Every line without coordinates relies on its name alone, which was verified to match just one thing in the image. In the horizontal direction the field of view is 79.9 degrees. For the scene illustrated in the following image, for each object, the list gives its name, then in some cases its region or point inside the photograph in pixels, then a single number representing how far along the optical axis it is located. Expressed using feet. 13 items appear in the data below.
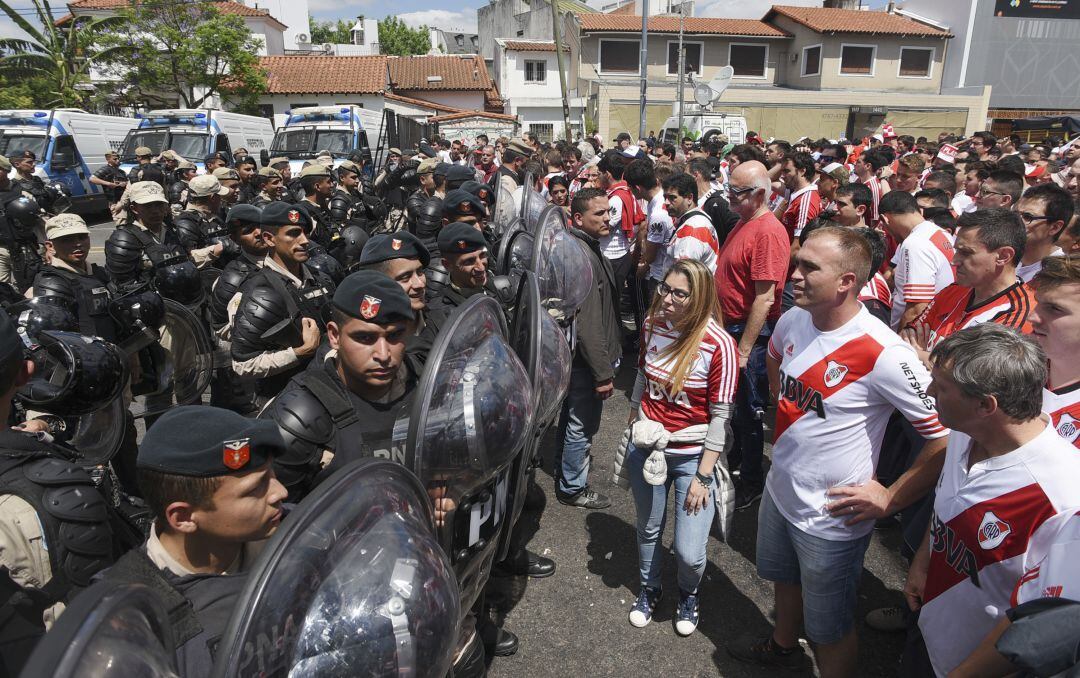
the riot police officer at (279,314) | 11.37
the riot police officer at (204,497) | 5.04
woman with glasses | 9.63
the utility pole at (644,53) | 67.10
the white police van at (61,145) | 51.65
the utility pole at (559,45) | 78.02
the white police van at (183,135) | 56.90
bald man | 13.55
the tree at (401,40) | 247.50
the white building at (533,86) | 135.44
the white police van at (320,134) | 57.00
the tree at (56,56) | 91.20
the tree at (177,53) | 95.45
